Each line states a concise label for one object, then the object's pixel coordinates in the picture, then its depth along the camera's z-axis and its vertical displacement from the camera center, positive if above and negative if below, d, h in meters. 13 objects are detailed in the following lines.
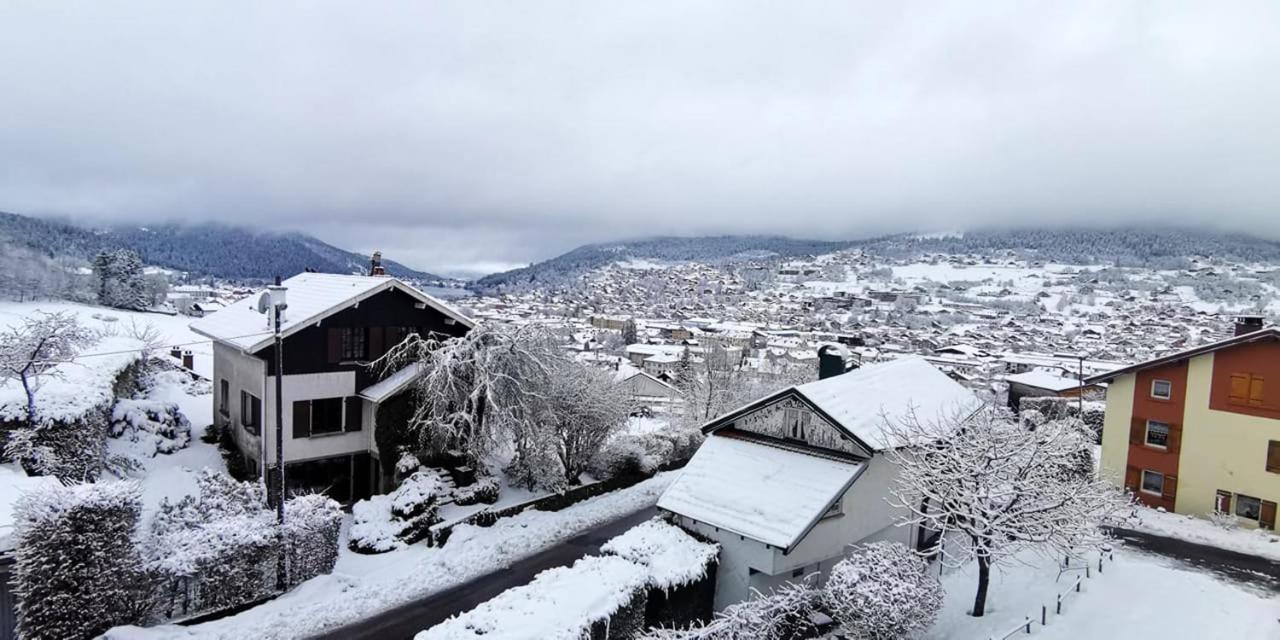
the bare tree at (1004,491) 15.29 -4.97
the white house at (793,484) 16.88 -5.80
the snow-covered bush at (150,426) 23.80 -6.66
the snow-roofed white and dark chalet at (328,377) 23.44 -4.33
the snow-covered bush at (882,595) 13.55 -6.77
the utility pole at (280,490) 16.64 -6.03
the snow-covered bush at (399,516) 20.27 -8.44
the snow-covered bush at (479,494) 23.12 -8.25
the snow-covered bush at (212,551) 14.93 -7.10
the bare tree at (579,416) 25.91 -5.78
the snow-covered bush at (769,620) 12.87 -7.25
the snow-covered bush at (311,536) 17.16 -7.58
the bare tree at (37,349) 19.56 -3.24
